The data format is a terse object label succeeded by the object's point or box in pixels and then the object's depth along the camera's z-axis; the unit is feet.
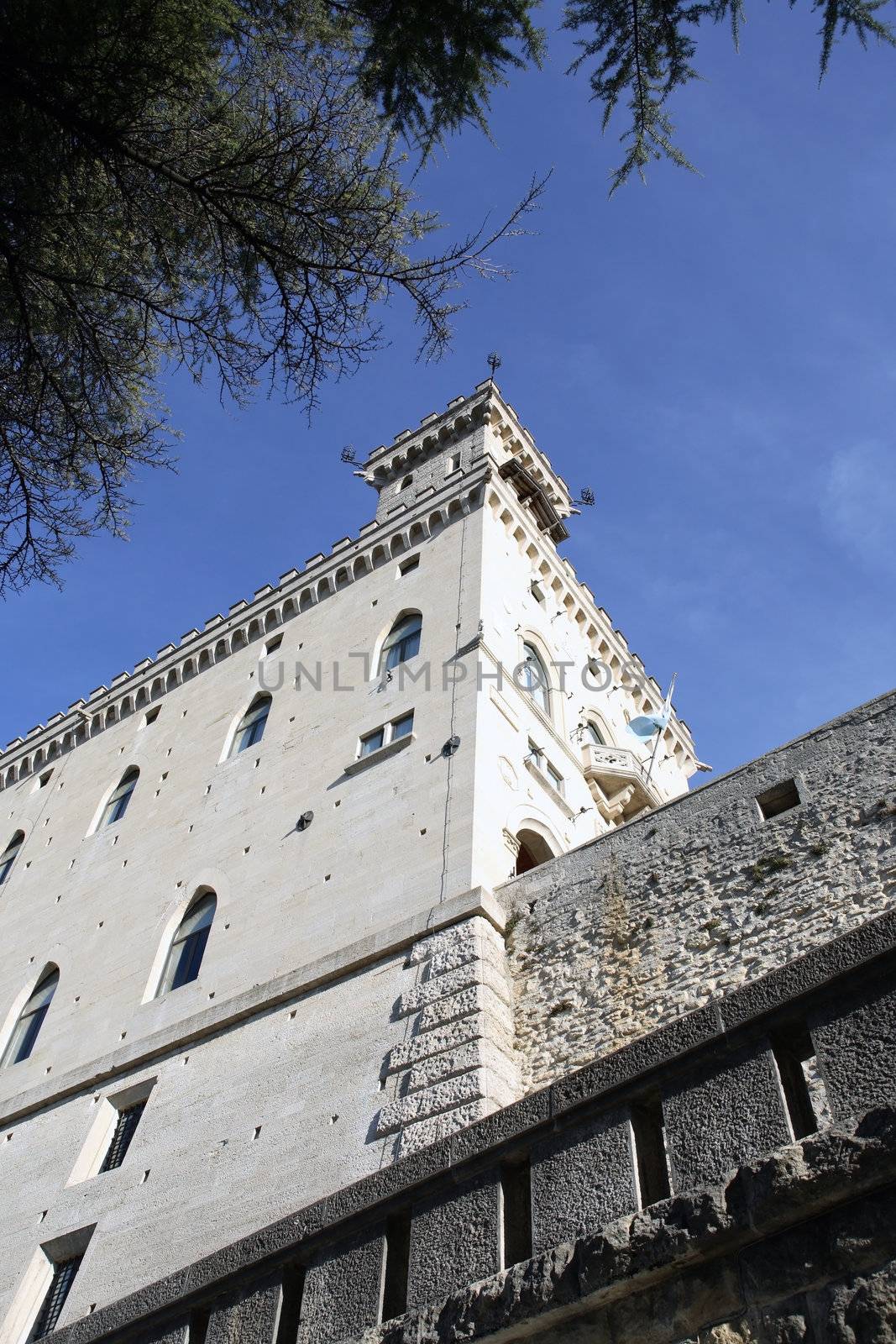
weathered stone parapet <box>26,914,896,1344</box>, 16.89
